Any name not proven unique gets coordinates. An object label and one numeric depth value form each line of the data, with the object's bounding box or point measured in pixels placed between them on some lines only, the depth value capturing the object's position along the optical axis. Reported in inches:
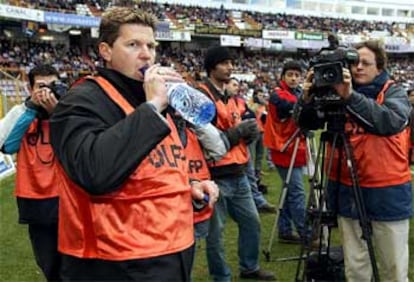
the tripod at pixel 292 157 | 201.6
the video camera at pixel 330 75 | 120.0
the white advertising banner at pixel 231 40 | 1708.9
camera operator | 134.0
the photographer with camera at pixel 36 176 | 129.4
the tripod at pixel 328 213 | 127.7
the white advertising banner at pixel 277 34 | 1847.9
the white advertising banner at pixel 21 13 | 1107.9
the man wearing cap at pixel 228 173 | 159.8
